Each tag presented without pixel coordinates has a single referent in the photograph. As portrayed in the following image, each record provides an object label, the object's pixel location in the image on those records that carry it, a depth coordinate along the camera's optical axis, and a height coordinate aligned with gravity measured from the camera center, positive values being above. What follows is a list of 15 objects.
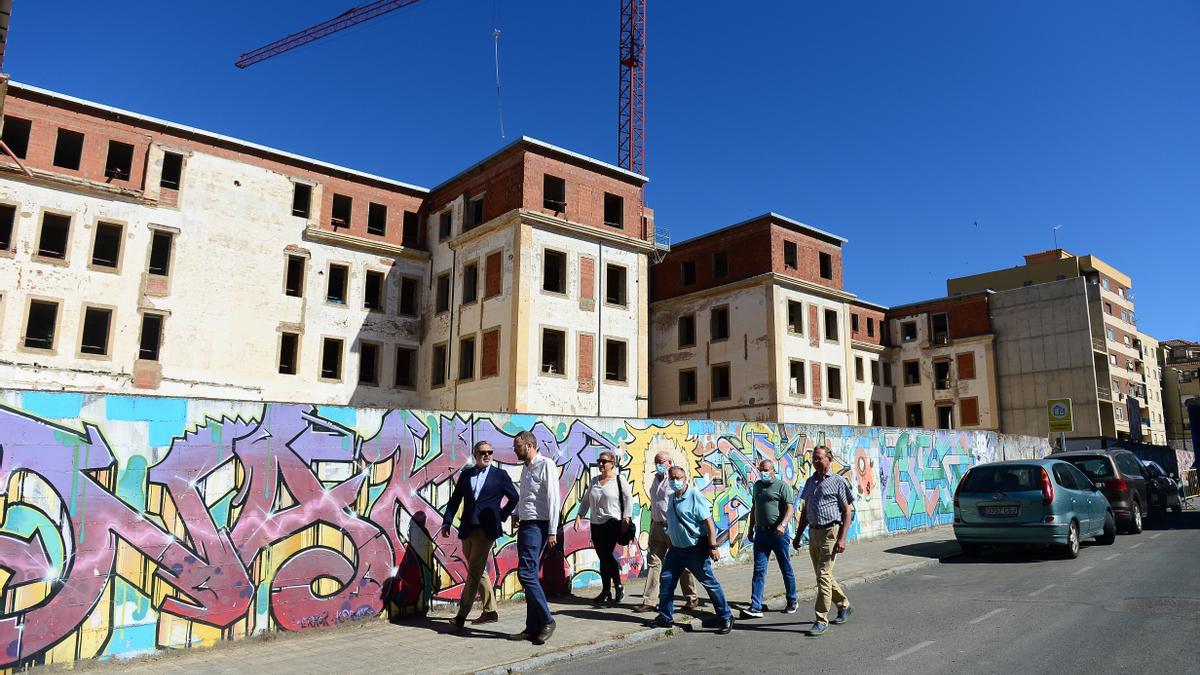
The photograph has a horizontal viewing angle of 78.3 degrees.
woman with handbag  8.60 -0.62
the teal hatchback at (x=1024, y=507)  11.68 -0.68
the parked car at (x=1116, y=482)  15.40 -0.35
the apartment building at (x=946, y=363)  50.12 +6.97
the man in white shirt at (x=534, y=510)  7.16 -0.49
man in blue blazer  7.44 -0.50
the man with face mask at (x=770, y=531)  8.06 -0.74
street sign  22.42 +1.46
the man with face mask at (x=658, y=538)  8.73 -0.90
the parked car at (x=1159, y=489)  18.55 -0.62
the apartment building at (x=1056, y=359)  47.30 +6.91
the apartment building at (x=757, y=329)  37.31 +7.08
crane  53.97 +28.73
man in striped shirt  7.61 -0.60
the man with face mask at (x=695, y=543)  7.52 -0.82
